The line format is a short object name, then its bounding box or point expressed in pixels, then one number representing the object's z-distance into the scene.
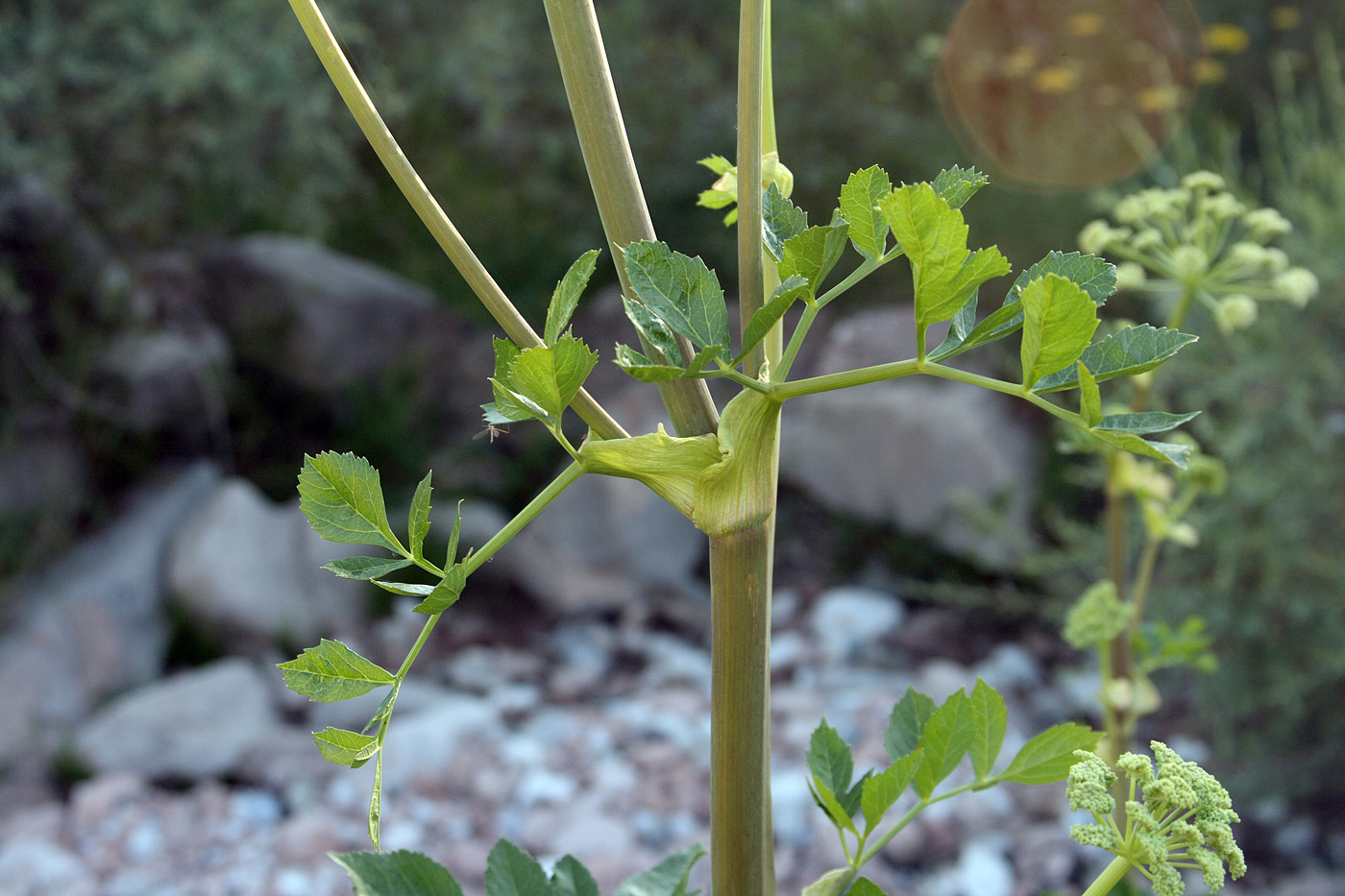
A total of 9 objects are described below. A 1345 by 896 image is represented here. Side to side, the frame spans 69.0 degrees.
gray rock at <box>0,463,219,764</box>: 2.20
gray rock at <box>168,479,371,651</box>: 2.50
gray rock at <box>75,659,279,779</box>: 2.12
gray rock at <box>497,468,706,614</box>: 2.79
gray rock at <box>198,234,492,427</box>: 3.13
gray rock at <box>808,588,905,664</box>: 2.52
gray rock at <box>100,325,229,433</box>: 2.73
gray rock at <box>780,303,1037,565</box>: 2.53
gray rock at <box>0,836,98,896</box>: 1.79
